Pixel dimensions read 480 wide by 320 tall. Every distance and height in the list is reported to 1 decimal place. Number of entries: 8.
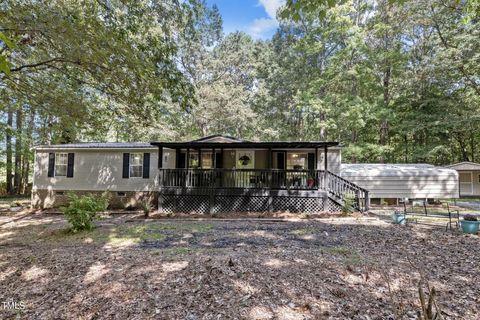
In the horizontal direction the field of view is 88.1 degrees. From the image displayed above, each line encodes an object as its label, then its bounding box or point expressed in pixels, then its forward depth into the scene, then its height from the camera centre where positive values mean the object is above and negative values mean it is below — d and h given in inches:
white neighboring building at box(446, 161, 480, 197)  775.7 -43.9
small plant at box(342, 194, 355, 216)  394.3 -59.7
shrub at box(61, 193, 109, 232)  289.6 -50.1
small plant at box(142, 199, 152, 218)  404.3 -67.0
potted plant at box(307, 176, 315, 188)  456.9 -24.1
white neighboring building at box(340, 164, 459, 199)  543.2 -28.6
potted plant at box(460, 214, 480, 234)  271.0 -61.1
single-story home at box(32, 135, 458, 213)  430.9 -16.3
